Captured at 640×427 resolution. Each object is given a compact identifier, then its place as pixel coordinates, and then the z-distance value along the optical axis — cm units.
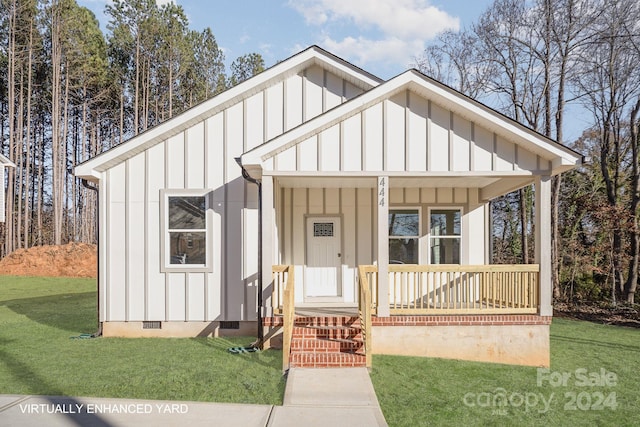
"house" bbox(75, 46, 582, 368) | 660
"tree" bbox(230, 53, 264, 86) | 2738
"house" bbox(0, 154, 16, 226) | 1501
